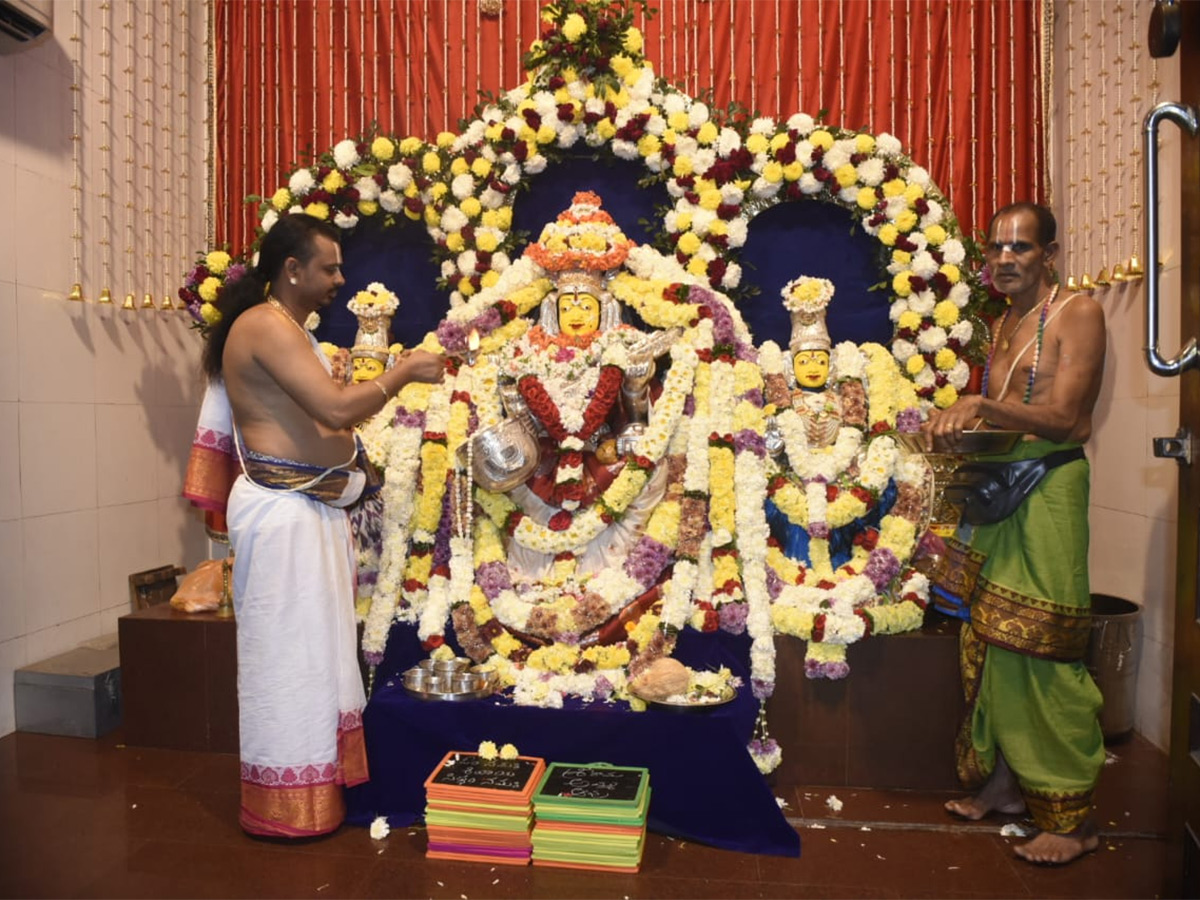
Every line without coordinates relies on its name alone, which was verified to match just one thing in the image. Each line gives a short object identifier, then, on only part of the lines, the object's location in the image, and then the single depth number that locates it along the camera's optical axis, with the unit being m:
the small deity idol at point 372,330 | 5.23
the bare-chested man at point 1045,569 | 3.18
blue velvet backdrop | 5.26
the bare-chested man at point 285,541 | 3.25
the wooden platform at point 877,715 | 3.79
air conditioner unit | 4.18
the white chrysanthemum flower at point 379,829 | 3.38
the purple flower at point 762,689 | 3.81
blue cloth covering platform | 3.31
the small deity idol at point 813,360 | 4.56
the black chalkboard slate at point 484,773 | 3.20
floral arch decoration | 4.03
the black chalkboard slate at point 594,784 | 3.14
